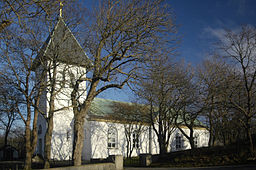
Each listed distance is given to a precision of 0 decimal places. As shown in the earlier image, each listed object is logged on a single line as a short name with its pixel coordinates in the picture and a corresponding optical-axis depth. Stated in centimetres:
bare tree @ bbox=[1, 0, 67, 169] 1515
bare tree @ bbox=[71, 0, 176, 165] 1321
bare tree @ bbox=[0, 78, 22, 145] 1555
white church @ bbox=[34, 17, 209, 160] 2822
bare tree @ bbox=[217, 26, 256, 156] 1468
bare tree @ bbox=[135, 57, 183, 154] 1428
